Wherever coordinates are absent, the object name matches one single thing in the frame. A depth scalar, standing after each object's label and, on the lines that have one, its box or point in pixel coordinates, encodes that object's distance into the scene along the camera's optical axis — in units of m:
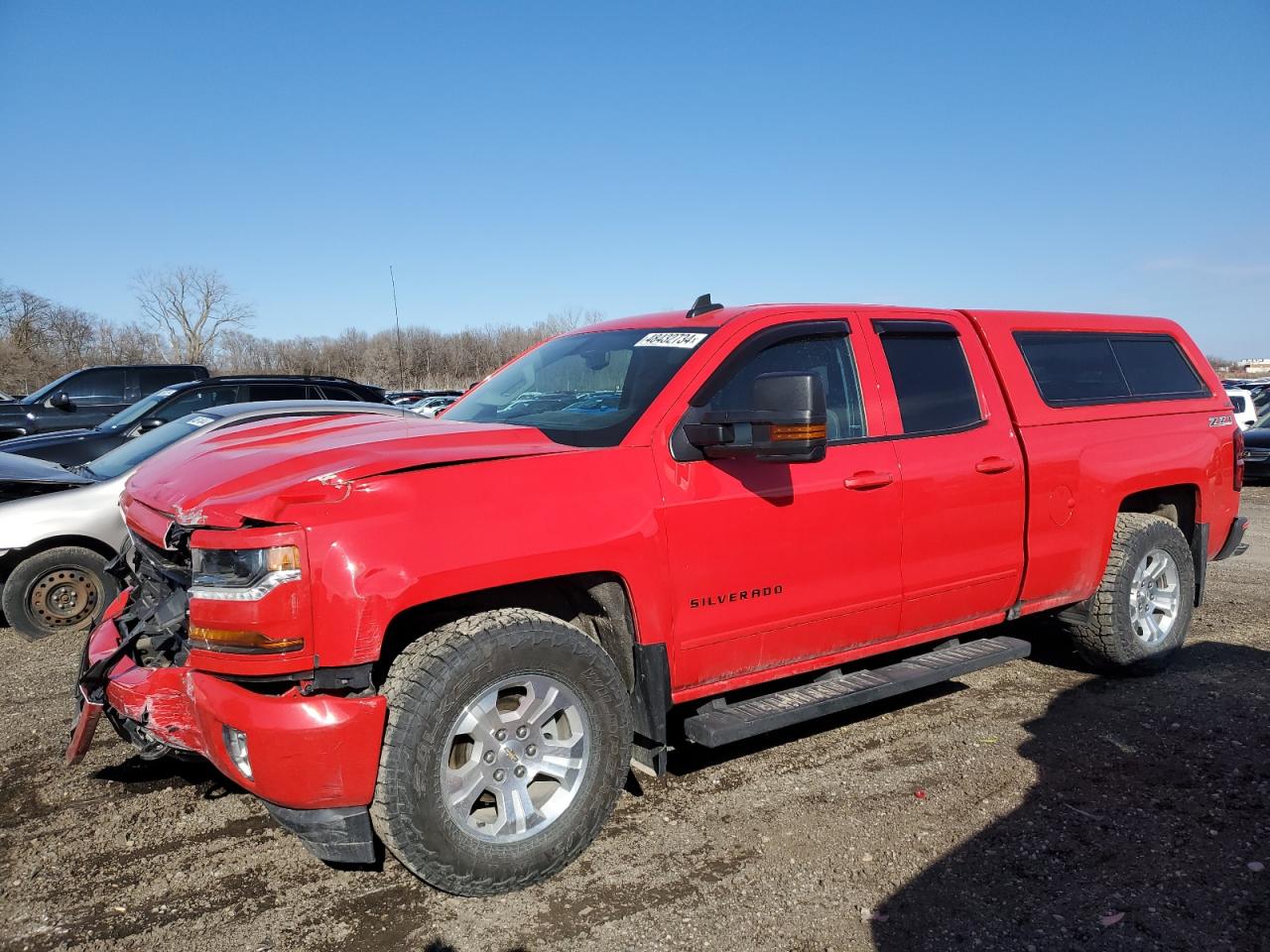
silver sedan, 5.96
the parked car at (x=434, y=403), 25.92
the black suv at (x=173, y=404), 8.20
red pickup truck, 2.68
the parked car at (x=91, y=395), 12.86
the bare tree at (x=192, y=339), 68.56
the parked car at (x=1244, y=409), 15.87
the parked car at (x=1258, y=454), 14.01
